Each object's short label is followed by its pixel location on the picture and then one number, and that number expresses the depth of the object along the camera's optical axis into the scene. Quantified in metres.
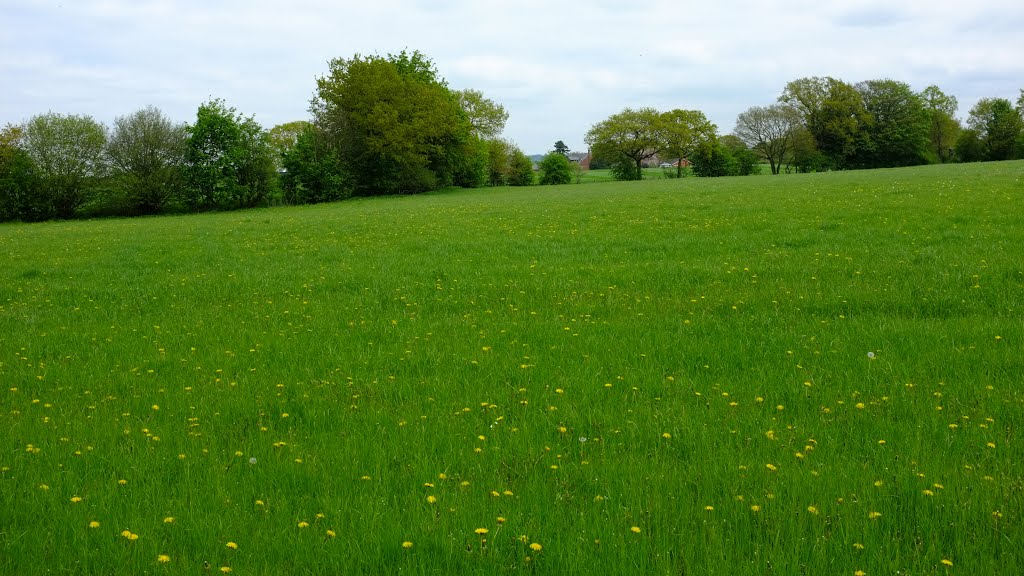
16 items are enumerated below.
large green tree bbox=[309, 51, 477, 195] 55.47
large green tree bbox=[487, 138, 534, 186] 89.62
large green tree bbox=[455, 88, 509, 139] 89.50
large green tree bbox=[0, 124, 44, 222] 44.97
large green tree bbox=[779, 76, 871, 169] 91.81
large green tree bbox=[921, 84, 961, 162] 98.69
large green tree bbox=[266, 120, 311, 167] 102.60
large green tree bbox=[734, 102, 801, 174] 94.91
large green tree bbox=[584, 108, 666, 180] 91.44
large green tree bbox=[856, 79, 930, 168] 90.88
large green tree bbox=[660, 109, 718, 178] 90.31
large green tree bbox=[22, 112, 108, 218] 45.72
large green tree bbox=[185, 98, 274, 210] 46.31
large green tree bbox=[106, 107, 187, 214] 45.94
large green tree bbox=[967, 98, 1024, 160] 87.94
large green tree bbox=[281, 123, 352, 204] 51.69
